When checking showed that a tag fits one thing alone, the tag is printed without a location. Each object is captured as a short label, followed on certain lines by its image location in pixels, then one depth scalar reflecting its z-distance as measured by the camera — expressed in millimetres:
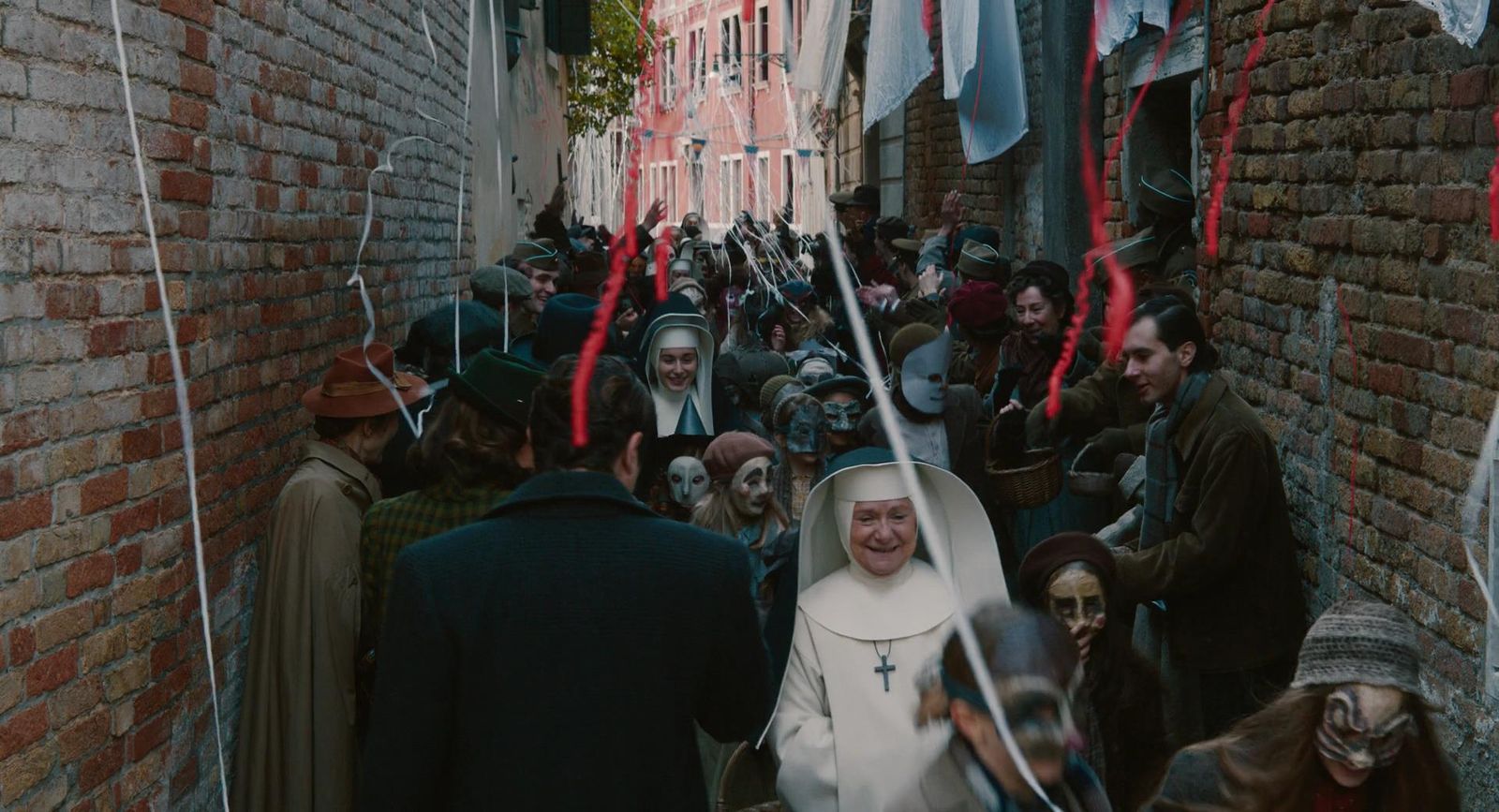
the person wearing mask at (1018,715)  3033
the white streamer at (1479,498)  3977
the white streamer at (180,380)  3959
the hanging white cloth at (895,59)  9453
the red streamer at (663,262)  10195
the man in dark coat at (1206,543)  4809
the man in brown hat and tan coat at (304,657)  4309
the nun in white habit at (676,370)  6180
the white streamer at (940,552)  2997
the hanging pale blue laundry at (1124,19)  8266
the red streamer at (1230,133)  6086
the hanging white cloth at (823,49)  9070
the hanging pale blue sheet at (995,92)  9953
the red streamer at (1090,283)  6676
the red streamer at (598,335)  3105
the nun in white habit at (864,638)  3633
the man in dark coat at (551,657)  2885
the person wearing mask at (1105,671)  3871
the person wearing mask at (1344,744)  2955
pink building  24688
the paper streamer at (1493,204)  3963
